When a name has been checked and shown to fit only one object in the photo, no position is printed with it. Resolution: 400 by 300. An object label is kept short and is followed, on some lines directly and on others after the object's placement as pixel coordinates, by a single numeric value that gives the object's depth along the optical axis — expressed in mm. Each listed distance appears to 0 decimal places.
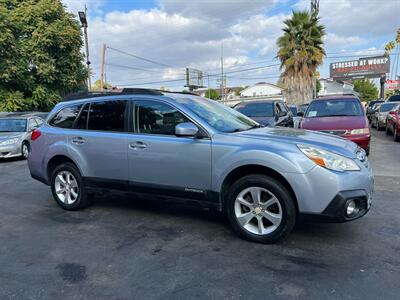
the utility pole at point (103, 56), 28383
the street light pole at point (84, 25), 20578
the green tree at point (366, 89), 90375
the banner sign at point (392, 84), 68819
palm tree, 27312
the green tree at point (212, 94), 74762
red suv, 8875
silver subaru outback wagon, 3945
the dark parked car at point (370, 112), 21056
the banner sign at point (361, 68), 65438
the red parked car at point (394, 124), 13414
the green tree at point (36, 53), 18281
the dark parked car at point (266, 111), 10555
